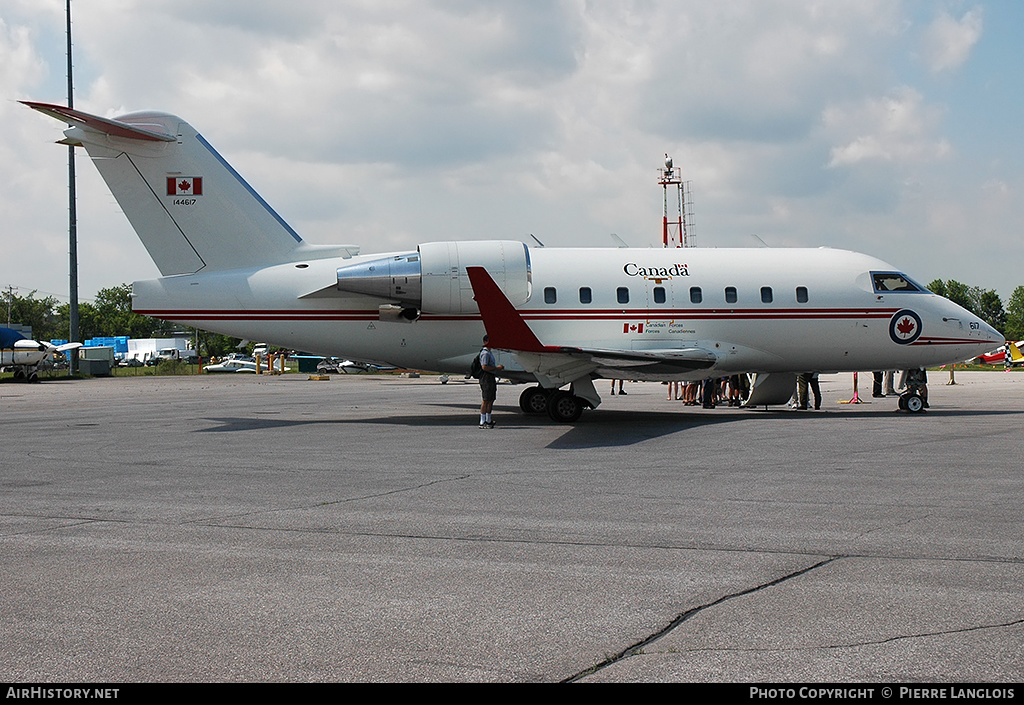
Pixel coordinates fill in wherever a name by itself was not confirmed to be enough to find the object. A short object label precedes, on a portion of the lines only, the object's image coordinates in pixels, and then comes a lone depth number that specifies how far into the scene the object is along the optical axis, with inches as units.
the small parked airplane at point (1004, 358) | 2593.5
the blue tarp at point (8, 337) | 1996.8
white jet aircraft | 781.3
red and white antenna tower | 1455.5
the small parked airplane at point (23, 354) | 1971.0
